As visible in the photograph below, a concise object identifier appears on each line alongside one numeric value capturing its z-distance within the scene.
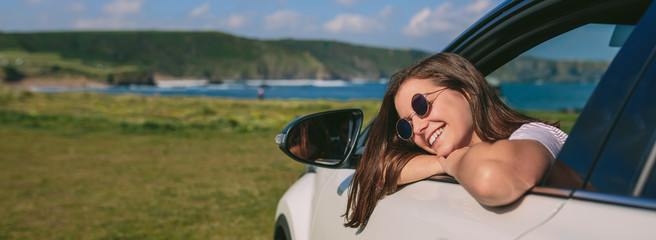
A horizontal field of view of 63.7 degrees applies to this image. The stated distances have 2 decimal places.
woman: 1.45
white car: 0.90
